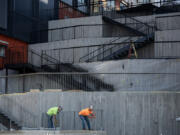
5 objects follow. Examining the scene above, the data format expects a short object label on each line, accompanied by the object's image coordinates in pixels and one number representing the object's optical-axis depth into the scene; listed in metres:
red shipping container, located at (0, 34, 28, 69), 33.94
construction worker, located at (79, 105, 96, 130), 23.73
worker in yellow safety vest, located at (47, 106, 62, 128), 24.16
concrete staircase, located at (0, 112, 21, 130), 26.34
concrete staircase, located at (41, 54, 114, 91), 27.09
